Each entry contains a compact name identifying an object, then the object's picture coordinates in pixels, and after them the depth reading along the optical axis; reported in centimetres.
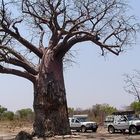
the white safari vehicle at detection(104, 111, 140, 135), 1920
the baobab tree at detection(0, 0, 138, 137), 1435
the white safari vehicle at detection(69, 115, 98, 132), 2287
